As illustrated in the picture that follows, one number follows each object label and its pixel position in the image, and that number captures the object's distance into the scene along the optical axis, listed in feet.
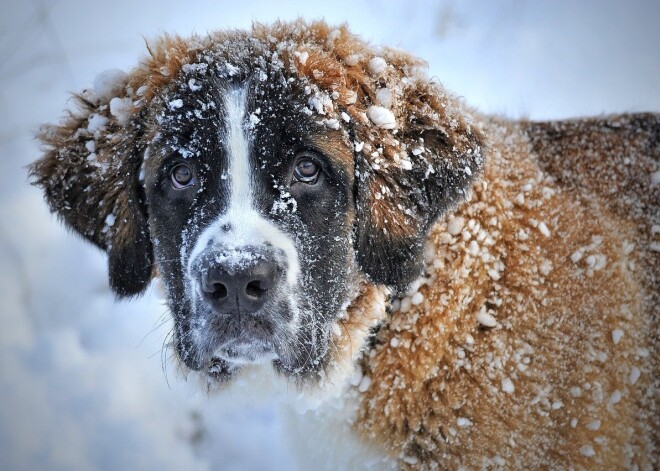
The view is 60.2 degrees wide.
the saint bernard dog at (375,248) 6.67
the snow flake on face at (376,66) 7.26
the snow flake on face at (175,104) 6.86
